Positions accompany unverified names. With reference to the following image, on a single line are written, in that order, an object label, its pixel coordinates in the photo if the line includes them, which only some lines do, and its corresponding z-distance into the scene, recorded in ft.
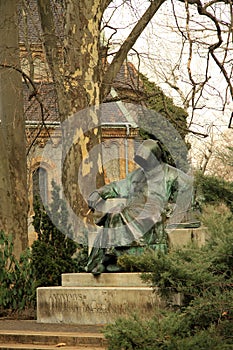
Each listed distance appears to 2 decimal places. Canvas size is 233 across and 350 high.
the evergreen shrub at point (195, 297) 26.18
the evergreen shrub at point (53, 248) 50.06
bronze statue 44.32
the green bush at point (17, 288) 50.88
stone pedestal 40.47
